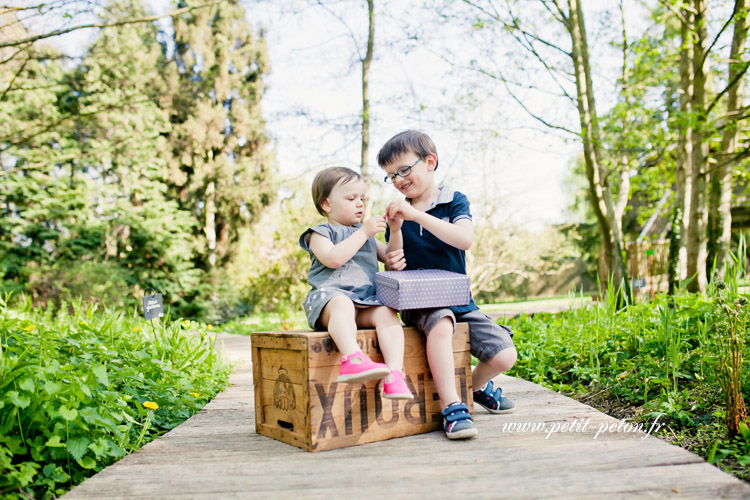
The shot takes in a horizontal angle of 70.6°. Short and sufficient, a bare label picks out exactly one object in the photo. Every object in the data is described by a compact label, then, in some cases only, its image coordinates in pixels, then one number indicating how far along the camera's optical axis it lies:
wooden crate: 1.99
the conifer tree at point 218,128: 14.35
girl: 1.99
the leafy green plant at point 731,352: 1.90
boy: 2.24
